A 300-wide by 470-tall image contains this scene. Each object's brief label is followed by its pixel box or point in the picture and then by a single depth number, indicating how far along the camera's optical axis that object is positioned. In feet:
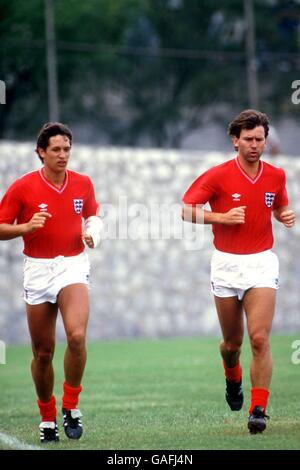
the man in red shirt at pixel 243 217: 63.46
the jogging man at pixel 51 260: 61.31
